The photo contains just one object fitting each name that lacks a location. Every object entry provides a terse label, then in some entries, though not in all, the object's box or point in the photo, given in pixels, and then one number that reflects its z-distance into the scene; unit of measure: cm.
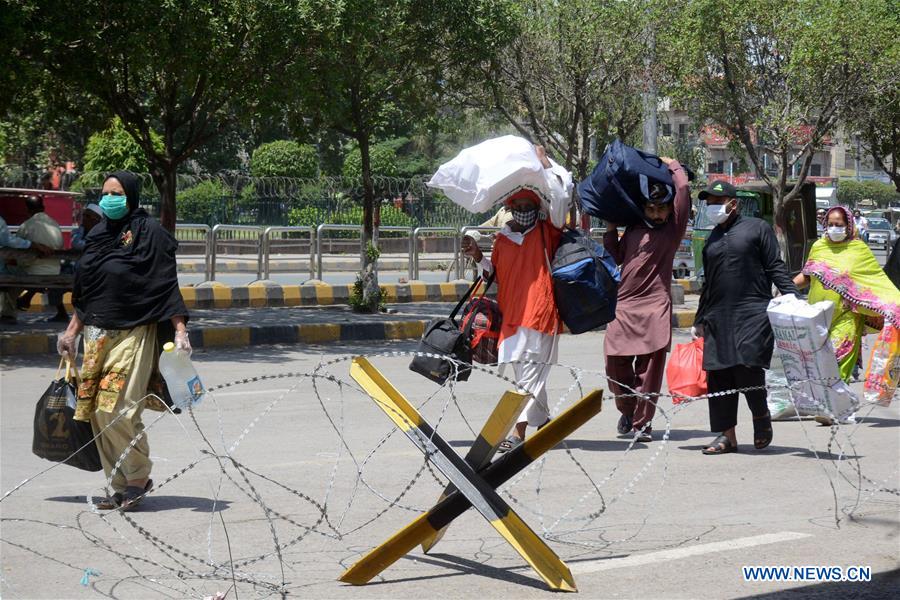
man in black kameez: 1500
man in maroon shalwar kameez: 1570
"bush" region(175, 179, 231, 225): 5279
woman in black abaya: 1168
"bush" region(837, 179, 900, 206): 14993
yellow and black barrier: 899
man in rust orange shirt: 1461
